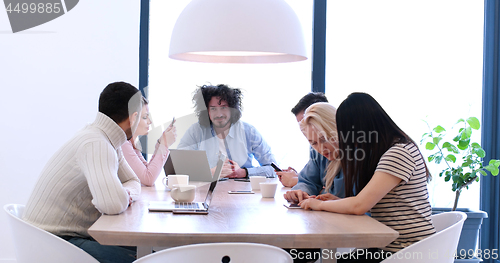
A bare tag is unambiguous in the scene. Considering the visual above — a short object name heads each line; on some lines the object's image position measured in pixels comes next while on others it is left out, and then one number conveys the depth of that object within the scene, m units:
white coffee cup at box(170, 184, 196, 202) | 1.77
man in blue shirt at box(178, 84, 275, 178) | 3.03
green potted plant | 3.21
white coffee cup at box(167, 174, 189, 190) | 2.06
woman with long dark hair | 1.62
